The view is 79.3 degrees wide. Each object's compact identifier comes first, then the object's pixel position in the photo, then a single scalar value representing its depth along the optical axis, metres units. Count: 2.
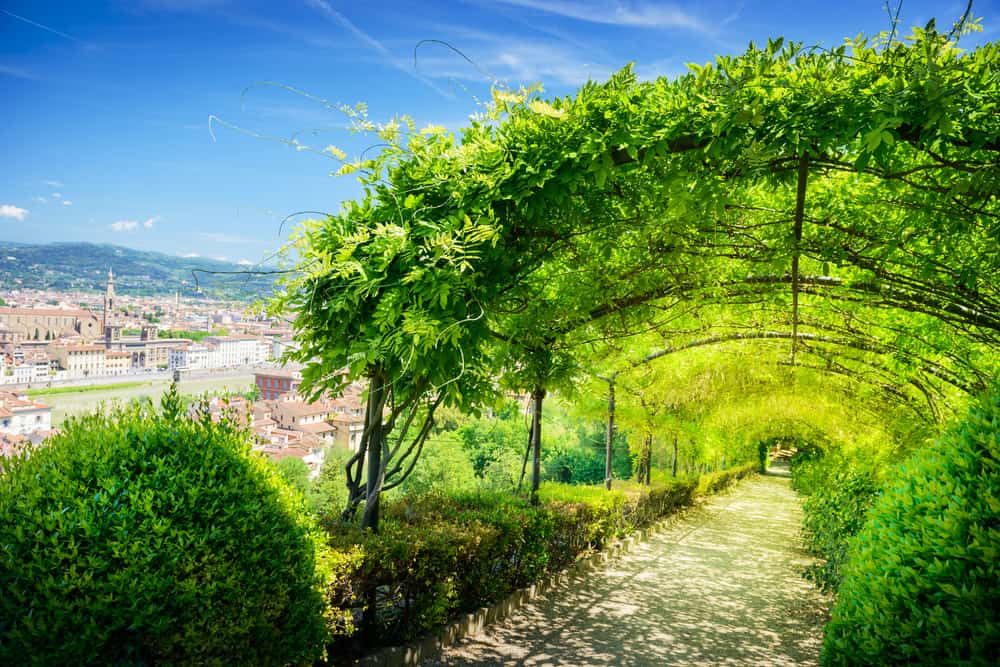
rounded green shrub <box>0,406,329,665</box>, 1.86
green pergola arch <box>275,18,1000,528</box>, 2.17
